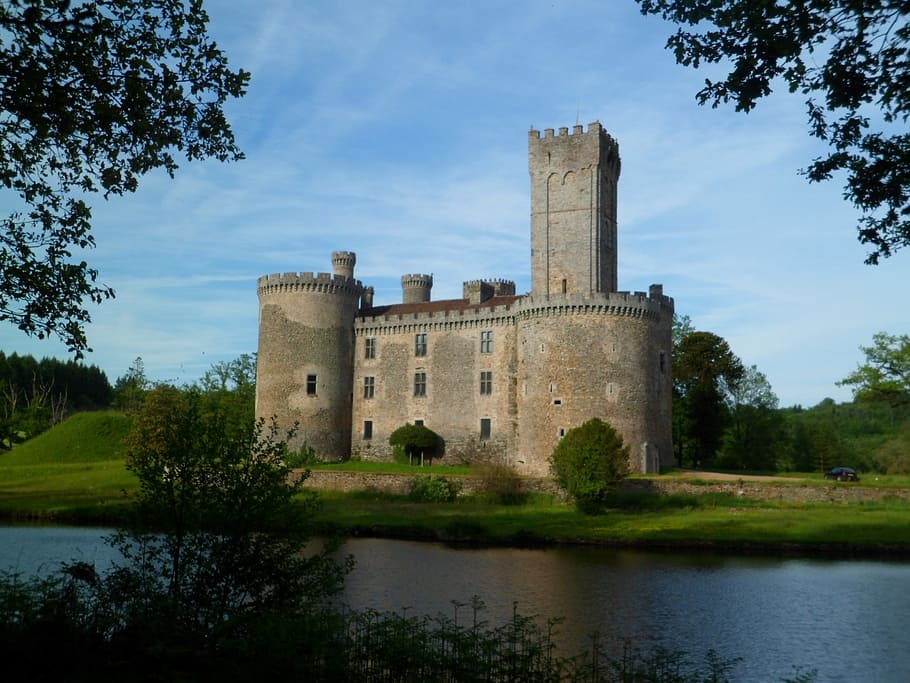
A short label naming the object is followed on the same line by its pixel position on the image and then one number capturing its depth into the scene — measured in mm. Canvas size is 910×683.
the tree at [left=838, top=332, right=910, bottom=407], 49938
